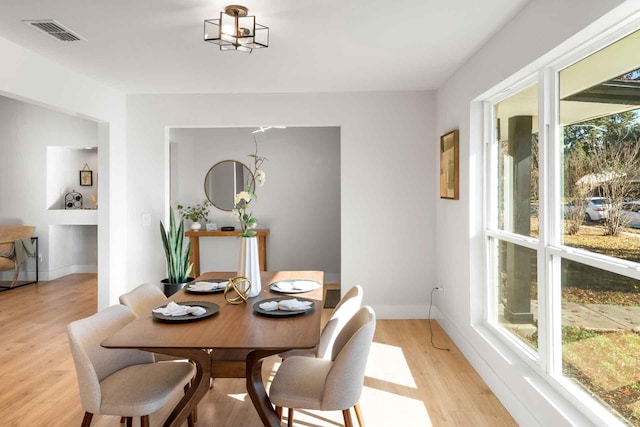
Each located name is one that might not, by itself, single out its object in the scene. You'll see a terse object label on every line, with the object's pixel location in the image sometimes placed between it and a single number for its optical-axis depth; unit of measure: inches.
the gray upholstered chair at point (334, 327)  98.5
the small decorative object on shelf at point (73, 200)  294.7
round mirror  263.0
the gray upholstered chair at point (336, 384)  78.2
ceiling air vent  112.0
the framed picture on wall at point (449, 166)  156.4
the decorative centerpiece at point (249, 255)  102.3
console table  249.0
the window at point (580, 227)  74.2
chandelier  101.0
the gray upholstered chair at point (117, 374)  77.5
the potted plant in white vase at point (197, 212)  253.9
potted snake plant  185.8
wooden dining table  73.9
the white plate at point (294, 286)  110.4
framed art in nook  298.2
